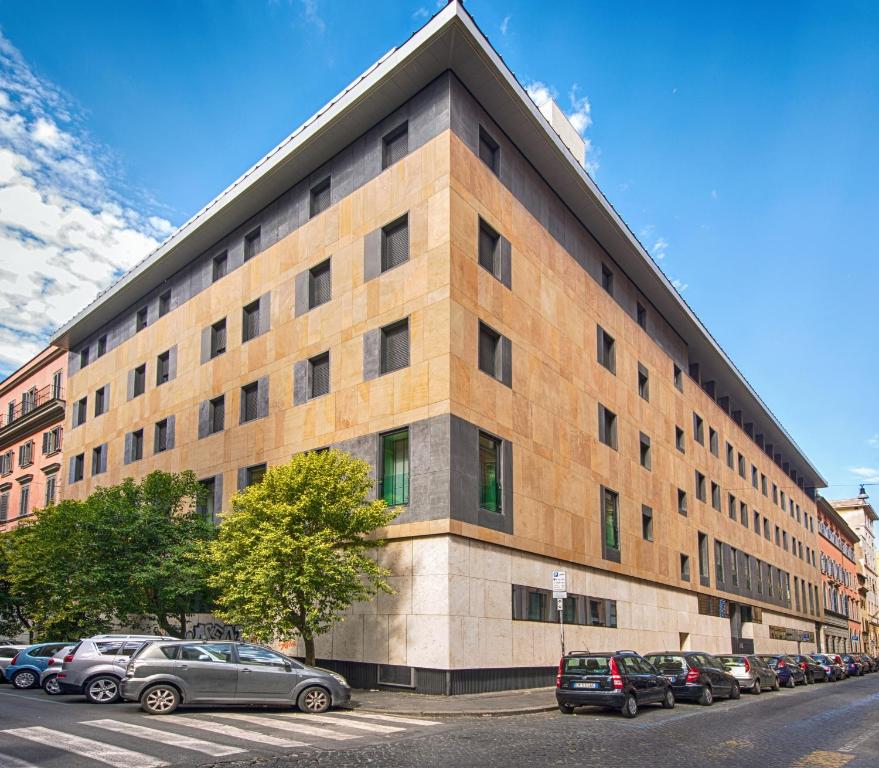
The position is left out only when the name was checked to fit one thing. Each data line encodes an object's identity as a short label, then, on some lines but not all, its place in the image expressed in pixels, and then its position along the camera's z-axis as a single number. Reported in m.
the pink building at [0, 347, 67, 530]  51.84
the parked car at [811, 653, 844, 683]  43.94
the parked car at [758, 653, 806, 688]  34.97
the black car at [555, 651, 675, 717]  19.44
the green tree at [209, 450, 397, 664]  22.11
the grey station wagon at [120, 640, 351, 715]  17.58
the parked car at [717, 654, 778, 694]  29.48
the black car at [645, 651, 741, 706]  24.11
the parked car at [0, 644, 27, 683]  26.50
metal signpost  24.46
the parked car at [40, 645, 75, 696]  22.88
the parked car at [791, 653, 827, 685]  39.00
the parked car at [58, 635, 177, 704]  20.27
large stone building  25.16
